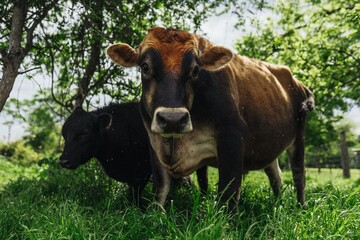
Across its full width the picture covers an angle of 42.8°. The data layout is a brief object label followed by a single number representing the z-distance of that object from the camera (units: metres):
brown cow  4.34
